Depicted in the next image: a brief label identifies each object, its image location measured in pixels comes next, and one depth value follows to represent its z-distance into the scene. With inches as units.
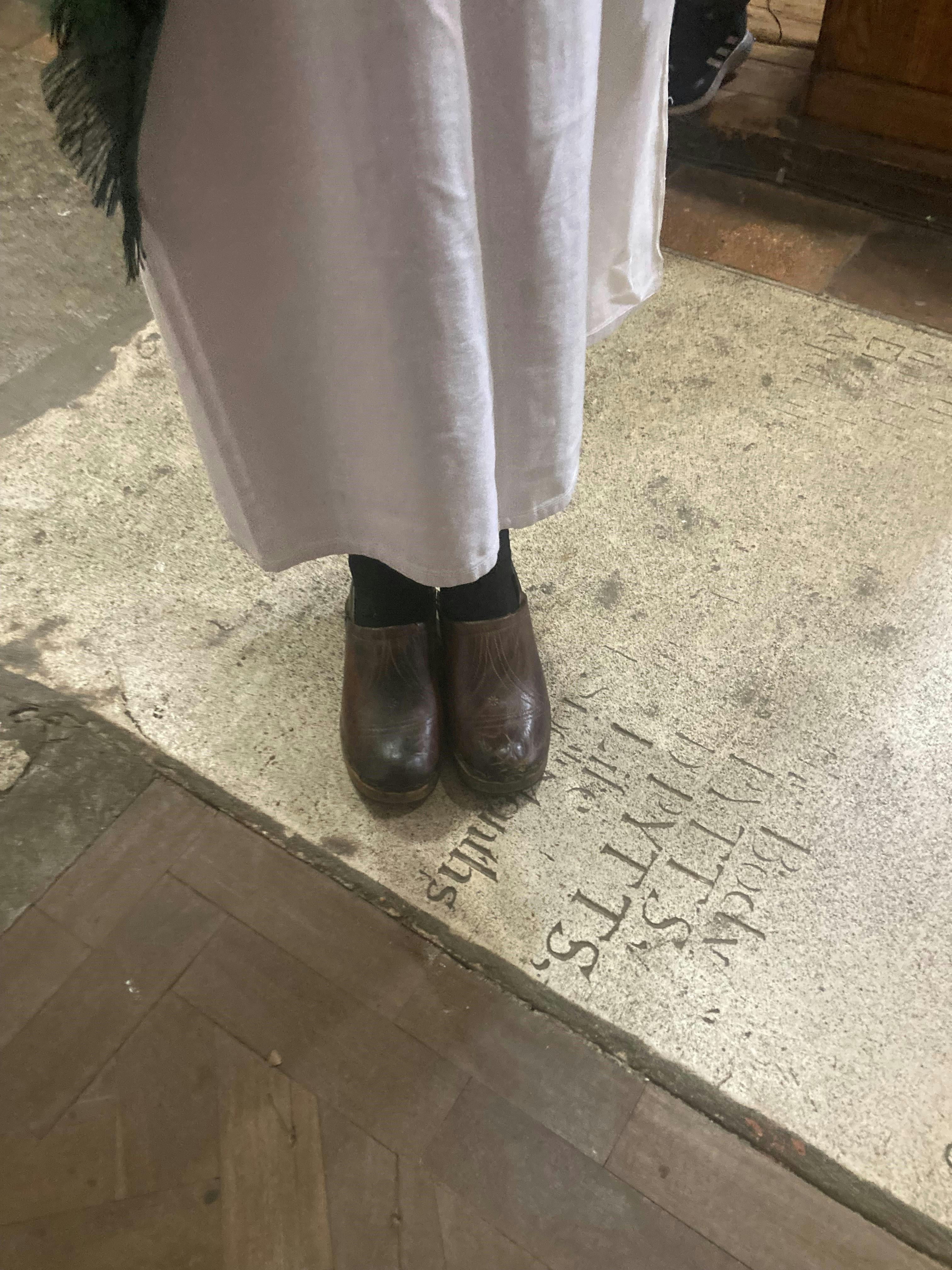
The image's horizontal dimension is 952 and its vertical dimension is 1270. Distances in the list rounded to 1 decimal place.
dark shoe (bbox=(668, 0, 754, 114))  64.0
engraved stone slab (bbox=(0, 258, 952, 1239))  30.7
